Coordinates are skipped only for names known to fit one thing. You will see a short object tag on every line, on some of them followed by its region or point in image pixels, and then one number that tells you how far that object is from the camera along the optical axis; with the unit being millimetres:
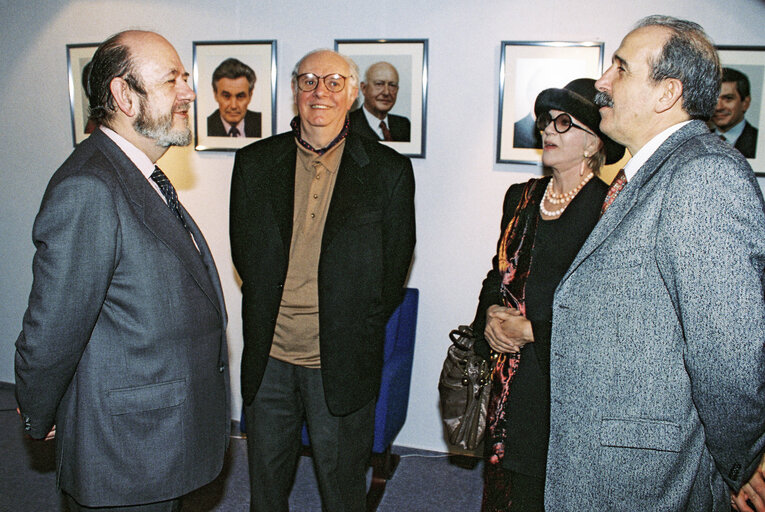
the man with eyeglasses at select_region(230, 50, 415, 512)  2221
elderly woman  1969
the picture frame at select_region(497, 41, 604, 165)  3176
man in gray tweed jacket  1269
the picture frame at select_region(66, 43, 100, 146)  3947
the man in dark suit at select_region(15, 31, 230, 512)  1518
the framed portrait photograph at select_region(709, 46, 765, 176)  2992
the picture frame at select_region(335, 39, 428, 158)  3402
